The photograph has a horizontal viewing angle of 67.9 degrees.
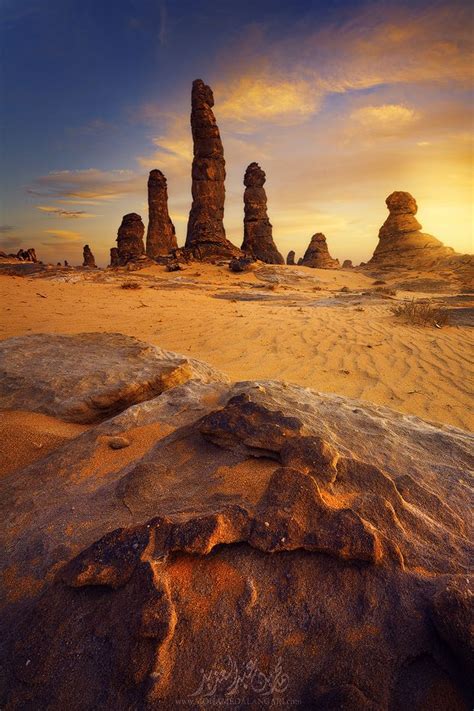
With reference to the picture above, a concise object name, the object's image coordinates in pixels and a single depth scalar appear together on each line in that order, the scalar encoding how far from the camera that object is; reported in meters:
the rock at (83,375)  2.67
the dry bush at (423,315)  7.66
